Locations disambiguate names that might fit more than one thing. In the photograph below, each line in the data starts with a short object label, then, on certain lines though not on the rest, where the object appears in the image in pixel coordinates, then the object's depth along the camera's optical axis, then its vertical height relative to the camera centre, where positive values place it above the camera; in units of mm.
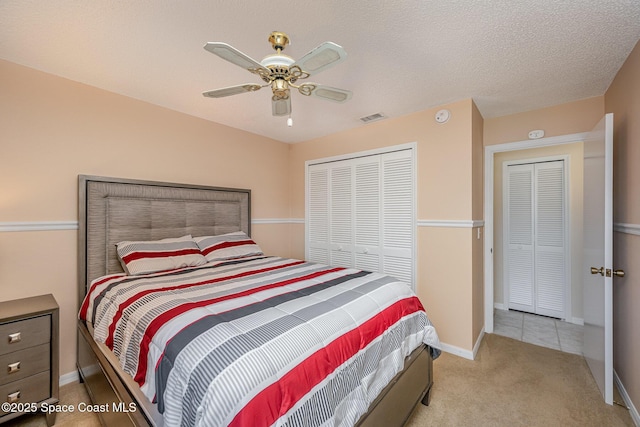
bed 1000 -581
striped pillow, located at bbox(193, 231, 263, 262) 2785 -375
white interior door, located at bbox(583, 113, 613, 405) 1885 -322
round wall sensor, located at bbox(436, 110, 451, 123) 2742 +1002
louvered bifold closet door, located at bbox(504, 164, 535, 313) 3693 -366
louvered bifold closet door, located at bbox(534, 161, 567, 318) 3471 -356
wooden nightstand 1651 -928
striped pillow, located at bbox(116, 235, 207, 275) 2254 -388
